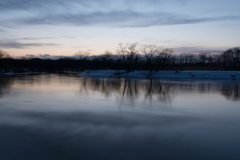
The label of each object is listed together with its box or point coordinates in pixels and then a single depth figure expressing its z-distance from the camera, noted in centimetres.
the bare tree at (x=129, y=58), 5640
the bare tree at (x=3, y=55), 10806
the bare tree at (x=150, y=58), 4702
